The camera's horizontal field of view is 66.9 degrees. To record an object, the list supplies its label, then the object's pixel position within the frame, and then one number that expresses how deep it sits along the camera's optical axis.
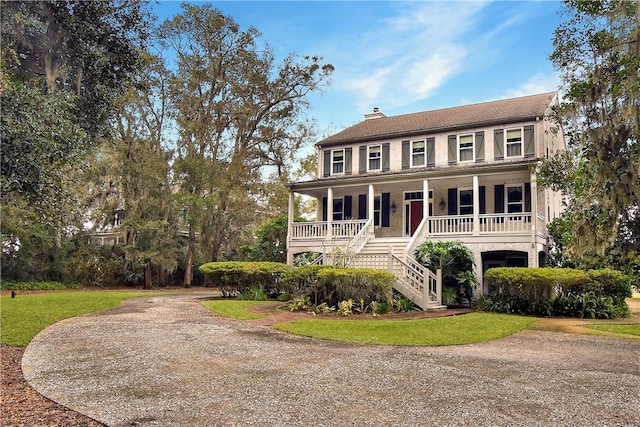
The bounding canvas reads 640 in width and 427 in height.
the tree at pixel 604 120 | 10.20
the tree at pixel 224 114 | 28.41
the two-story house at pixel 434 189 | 17.98
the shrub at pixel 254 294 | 17.64
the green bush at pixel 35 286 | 23.19
